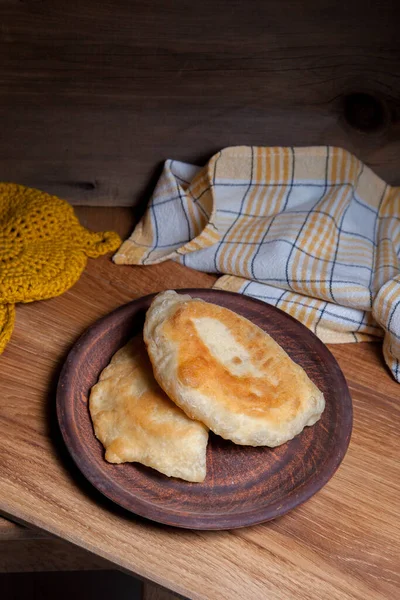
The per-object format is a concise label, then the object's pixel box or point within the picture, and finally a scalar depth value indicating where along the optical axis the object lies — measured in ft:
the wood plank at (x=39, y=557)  2.73
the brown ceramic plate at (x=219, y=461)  2.12
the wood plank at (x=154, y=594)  2.59
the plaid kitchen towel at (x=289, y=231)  2.80
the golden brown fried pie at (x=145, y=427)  2.15
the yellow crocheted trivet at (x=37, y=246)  2.63
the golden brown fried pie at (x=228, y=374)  2.14
